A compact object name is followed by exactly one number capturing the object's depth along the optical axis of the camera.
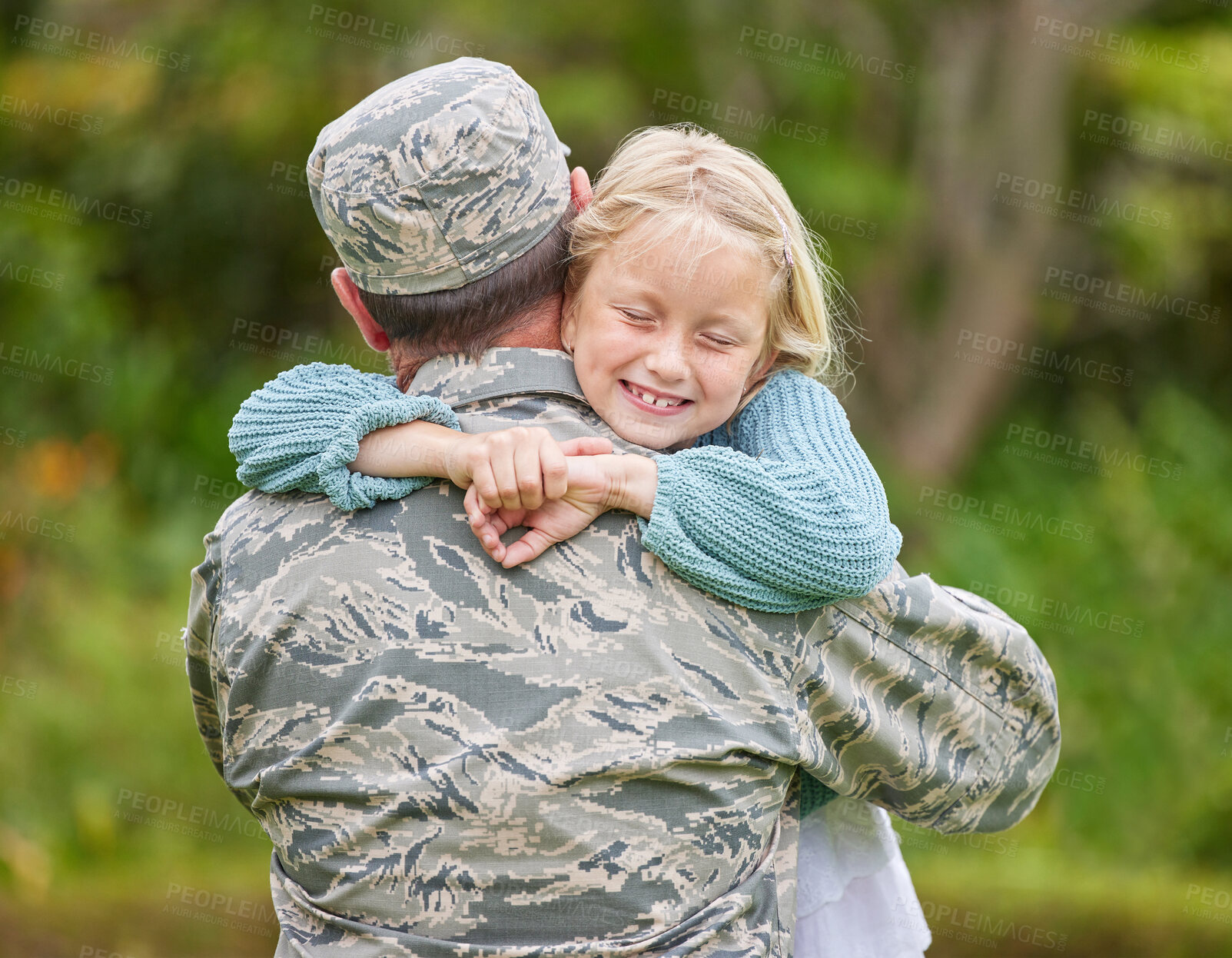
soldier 4.38
